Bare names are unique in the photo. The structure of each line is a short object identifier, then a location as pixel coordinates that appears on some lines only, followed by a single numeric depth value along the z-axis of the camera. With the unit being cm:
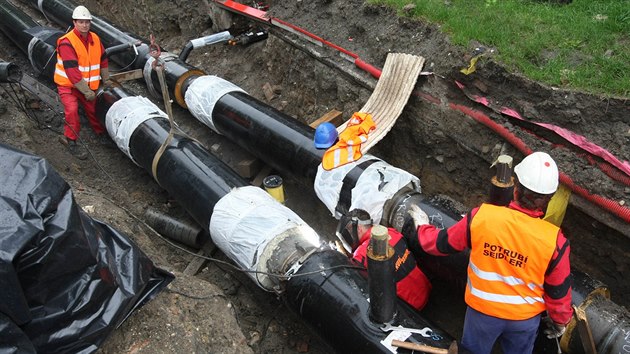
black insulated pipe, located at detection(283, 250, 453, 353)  339
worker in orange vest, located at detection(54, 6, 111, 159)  650
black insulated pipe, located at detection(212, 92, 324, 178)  528
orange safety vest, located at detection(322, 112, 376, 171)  492
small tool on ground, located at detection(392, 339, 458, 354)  301
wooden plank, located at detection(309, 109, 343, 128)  611
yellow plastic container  533
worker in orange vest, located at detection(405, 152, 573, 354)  299
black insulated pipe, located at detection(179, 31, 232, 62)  726
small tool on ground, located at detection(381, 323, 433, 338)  333
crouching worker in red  391
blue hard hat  510
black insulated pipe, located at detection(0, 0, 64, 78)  793
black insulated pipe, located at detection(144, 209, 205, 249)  550
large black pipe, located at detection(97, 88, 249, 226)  498
